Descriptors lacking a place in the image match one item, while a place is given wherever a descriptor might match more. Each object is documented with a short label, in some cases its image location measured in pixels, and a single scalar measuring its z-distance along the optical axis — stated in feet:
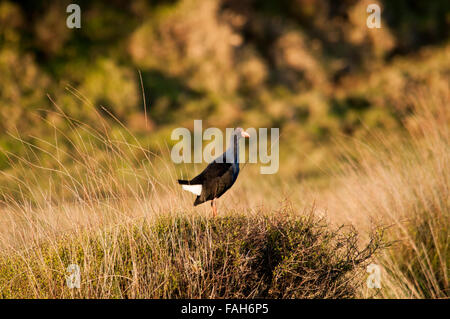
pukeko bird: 21.56
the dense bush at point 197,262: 20.54
